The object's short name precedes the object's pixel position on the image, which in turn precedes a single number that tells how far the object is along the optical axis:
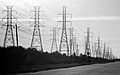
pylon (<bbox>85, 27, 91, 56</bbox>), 102.06
